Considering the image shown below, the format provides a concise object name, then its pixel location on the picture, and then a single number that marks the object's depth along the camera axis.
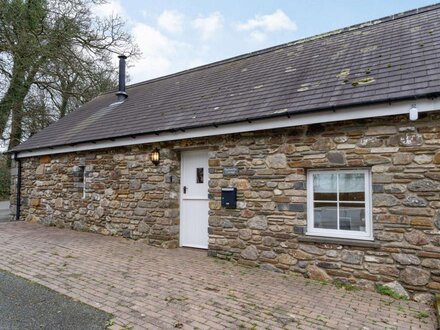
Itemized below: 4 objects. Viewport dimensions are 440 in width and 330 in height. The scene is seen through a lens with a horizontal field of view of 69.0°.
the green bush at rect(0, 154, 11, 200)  19.41
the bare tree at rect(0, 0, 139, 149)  15.16
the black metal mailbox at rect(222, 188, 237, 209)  6.05
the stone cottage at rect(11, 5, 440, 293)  4.50
